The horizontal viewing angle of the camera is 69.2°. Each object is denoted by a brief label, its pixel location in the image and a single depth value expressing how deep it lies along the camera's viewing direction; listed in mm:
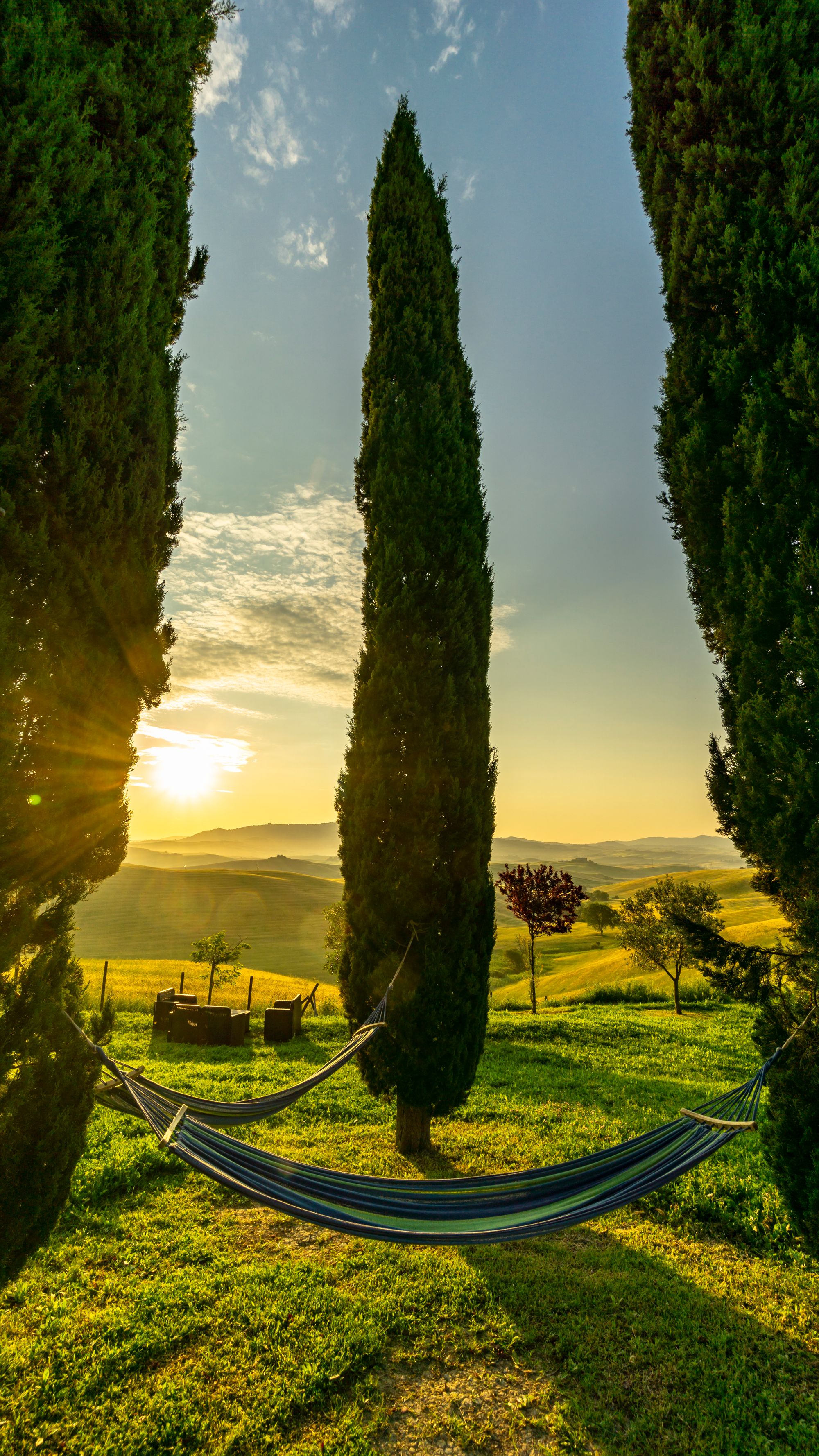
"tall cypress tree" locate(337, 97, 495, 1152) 5758
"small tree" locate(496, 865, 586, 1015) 16156
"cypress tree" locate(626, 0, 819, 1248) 3447
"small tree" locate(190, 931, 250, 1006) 16406
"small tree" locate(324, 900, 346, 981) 14258
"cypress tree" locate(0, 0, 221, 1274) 2848
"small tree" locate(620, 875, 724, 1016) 15719
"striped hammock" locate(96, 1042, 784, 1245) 2779
